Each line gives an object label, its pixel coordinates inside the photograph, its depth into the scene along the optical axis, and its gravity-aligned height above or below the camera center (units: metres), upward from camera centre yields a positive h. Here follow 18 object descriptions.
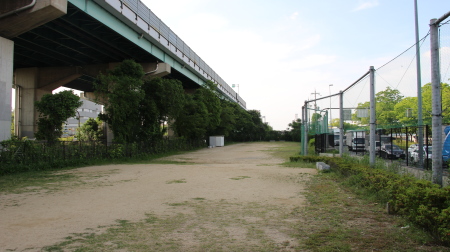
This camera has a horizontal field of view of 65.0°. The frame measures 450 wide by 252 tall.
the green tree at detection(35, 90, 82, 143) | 21.19 +1.74
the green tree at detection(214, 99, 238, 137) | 53.03 +2.78
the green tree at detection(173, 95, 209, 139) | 37.97 +2.05
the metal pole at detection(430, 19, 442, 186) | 6.07 +0.55
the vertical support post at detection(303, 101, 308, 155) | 23.83 +0.46
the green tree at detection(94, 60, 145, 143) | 23.59 +2.82
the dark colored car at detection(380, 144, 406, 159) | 19.52 -0.88
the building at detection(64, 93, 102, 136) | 98.19 +7.83
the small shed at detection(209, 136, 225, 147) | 51.93 -0.52
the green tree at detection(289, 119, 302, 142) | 85.94 +1.48
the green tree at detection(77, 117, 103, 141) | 36.38 +0.76
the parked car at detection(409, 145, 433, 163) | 14.43 -0.87
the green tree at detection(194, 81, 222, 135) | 42.51 +4.60
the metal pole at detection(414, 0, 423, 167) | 7.97 +0.85
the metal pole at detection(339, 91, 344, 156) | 15.17 +1.13
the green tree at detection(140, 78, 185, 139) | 26.73 +2.75
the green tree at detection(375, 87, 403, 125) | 10.31 +1.01
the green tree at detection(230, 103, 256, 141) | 68.88 +2.29
